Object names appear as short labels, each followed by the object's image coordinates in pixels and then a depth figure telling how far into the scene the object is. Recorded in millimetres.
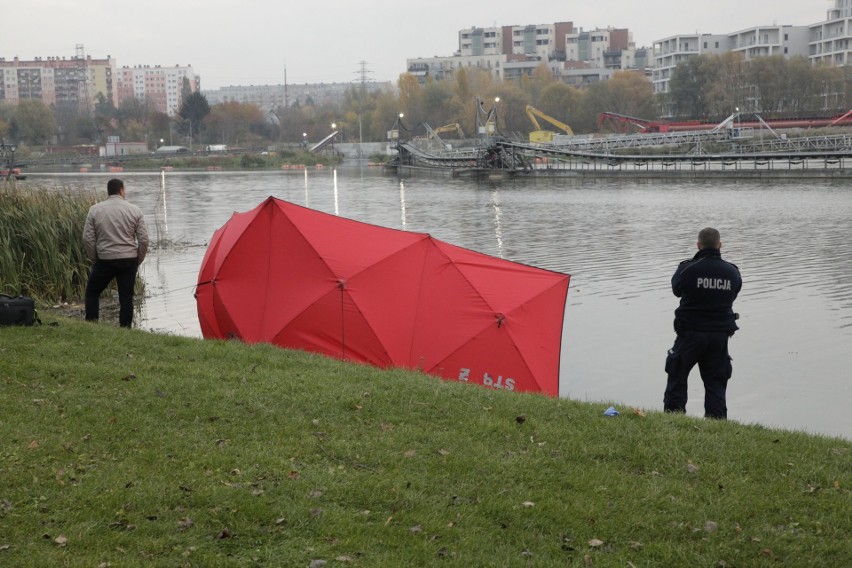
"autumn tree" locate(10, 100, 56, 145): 160125
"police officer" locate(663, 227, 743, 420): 8867
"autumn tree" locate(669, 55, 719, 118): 118938
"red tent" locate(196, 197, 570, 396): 11023
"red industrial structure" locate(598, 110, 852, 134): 101188
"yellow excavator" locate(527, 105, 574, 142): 110000
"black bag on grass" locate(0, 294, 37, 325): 10414
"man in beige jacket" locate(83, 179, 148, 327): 11758
